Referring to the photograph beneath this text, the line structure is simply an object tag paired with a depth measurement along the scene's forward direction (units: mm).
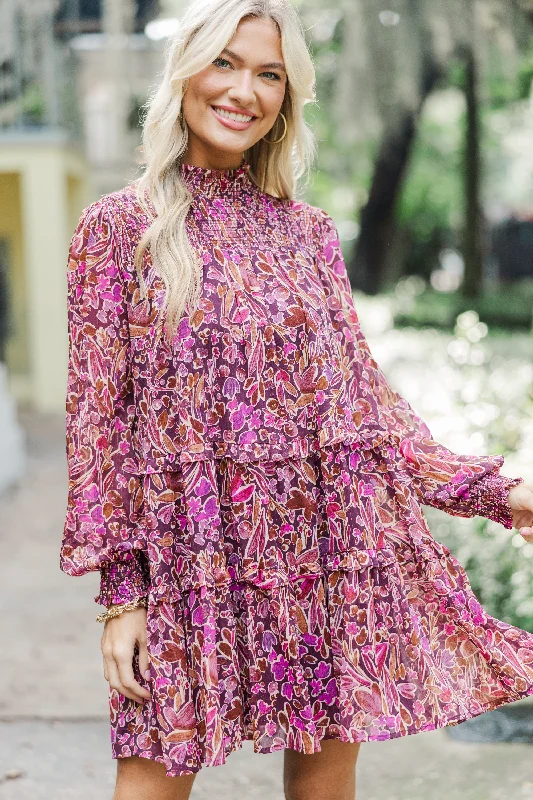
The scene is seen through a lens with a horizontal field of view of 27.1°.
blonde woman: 2076
